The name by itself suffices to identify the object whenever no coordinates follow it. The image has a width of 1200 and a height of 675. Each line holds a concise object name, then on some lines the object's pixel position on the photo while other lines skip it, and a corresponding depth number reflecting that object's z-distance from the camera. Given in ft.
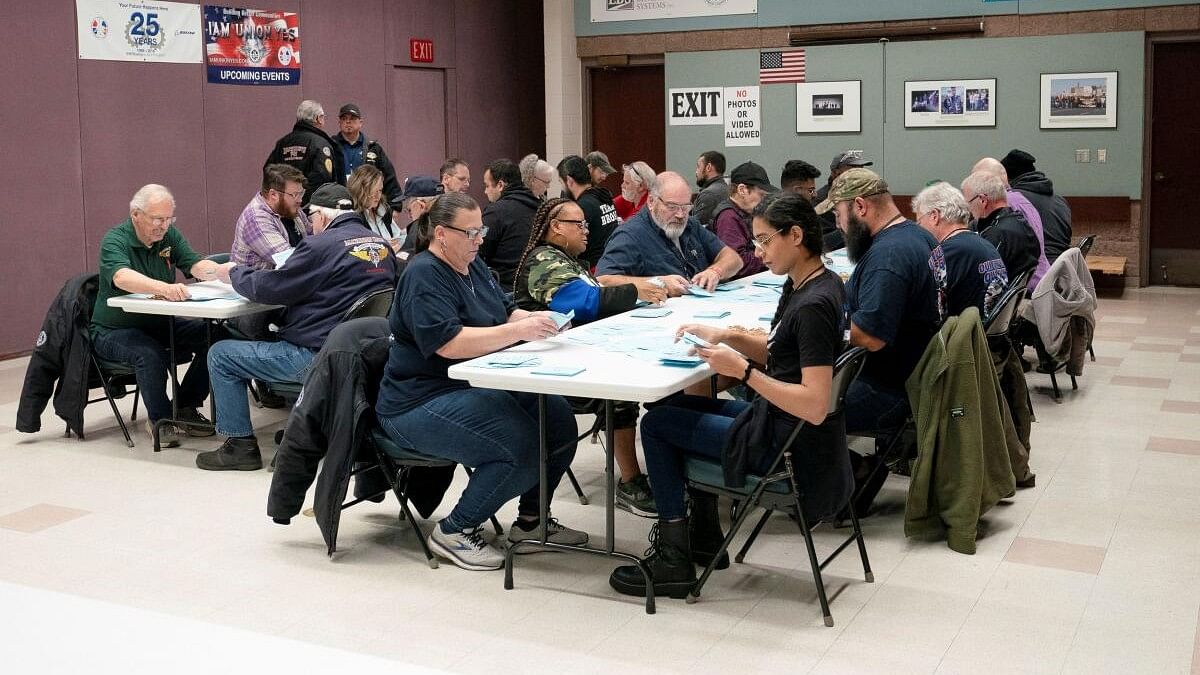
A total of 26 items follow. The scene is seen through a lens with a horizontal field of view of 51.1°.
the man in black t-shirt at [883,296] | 14.32
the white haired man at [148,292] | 19.45
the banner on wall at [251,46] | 32.65
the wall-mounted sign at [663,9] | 40.47
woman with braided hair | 15.30
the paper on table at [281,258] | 18.17
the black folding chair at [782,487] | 12.09
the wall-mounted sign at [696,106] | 41.11
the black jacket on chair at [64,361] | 19.58
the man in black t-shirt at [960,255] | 16.31
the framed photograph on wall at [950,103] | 37.35
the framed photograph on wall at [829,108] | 38.93
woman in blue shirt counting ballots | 13.33
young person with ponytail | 11.70
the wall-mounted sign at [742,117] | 40.50
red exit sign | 39.75
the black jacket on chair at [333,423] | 13.83
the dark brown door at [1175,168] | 36.52
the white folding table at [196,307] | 18.10
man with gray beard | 18.08
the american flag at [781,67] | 39.68
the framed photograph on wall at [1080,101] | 35.78
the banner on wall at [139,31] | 29.37
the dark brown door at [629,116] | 43.70
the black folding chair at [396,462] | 13.92
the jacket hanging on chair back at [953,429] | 14.08
